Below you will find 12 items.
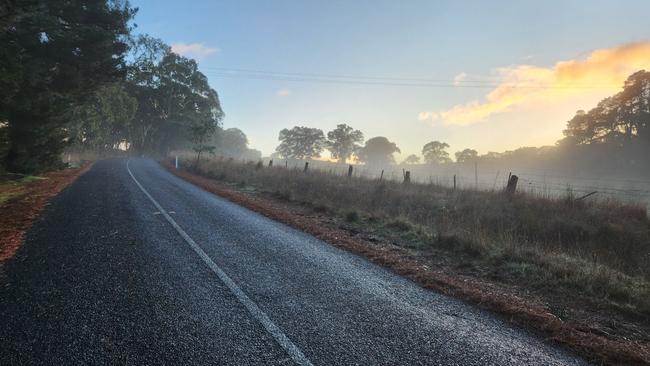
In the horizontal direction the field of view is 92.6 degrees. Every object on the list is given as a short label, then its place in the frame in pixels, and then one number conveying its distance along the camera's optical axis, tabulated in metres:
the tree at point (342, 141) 120.38
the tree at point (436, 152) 120.24
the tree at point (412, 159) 145.82
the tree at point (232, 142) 88.56
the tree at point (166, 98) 54.38
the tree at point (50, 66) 11.60
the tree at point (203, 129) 30.92
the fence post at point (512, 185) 14.07
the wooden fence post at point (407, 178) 19.34
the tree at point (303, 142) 118.19
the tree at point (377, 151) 141.50
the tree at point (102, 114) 28.15
